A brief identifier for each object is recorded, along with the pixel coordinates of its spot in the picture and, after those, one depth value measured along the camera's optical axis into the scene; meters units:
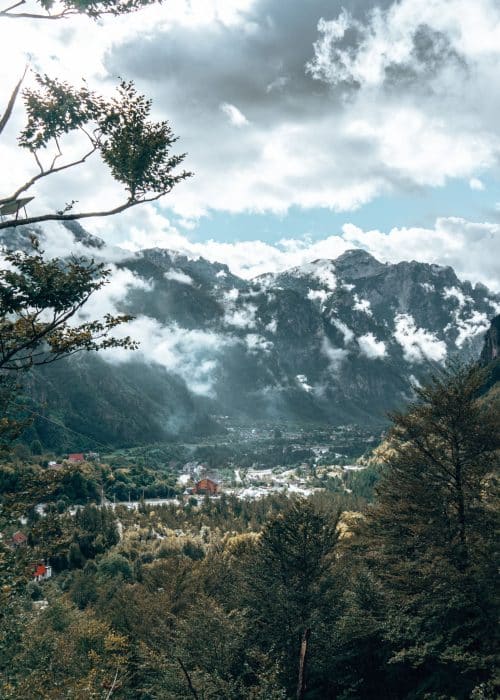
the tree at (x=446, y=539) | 18.14
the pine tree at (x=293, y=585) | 25.17
